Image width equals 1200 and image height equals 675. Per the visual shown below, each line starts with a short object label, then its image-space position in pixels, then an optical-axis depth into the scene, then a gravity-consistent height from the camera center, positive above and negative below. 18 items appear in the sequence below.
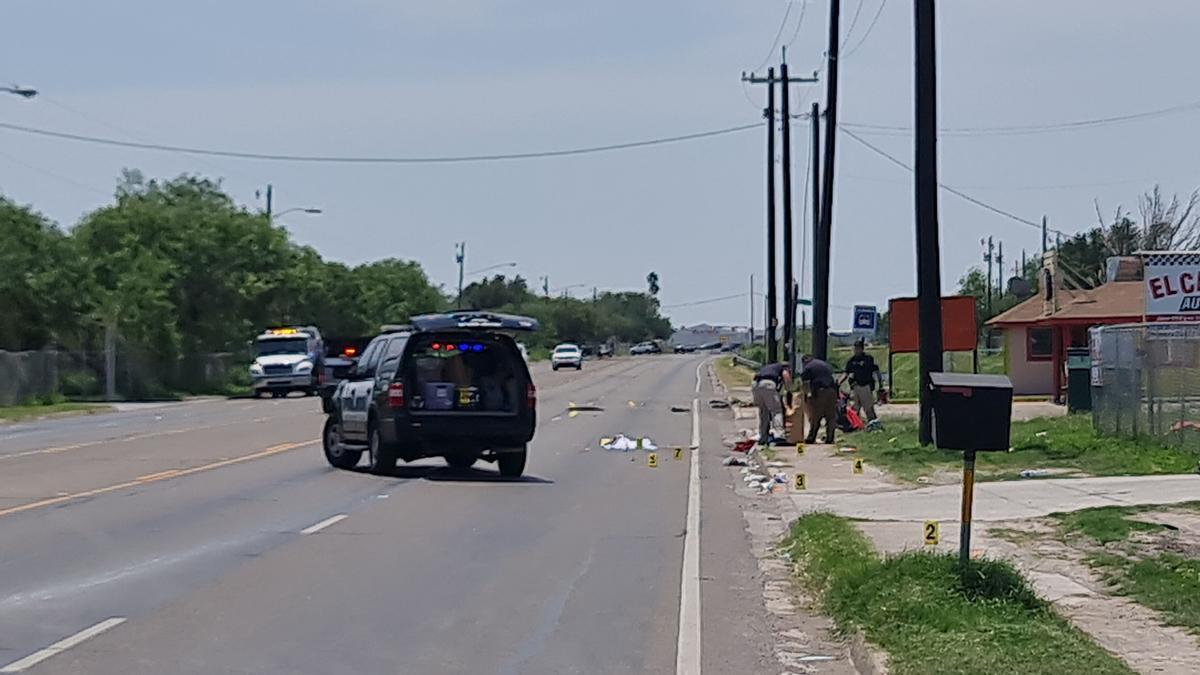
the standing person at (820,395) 29.69 -0.63
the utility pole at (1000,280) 115.55 +5.60
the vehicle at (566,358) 100.19 +0.06
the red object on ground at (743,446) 30.92 -1.58
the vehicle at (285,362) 61.19 -0.12
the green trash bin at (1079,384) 36.00 -0.52
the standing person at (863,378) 32.41 -0.36
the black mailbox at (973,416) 10.84 -0.36
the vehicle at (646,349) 180.12 +1.07
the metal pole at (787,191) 52.06 +5.17
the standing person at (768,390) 30.22 -0.55
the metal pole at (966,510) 11.09 -0.99
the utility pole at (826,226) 34.75 +2.88
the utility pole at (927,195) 25.70 +2.48
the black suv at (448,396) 22.94 -0.50
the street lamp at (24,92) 37.66 +5.87
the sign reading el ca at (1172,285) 29.98 +1.31
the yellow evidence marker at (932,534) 13.64 -1.41
